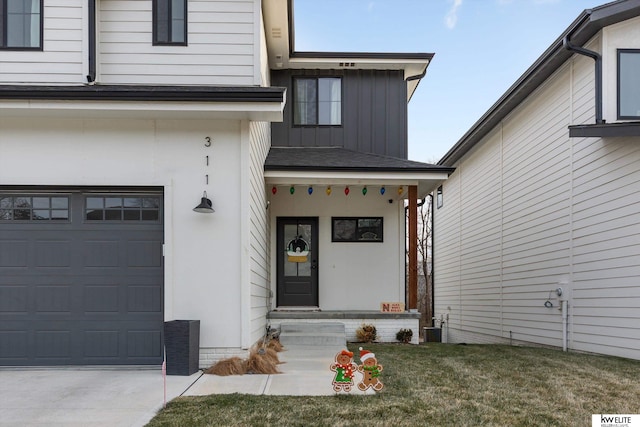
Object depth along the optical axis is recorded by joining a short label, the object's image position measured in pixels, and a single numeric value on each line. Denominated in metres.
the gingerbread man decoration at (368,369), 4.89
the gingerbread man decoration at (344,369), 4.91
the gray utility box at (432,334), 16.19
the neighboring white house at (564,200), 7.59
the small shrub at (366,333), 9.71
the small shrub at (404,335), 9.75
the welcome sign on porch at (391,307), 10.09
